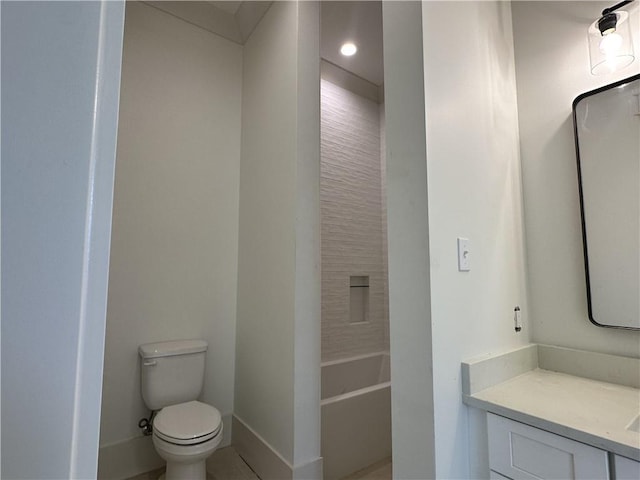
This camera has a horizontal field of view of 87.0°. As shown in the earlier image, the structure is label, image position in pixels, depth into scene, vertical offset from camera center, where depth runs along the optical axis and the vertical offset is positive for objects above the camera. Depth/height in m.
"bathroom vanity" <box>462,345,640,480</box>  0.89 -0.43
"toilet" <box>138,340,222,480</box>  1.59 -0.77
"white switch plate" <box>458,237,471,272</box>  1.17 +0.05
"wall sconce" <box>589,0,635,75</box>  1.29 +0.89
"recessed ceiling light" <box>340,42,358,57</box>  2.66 +1.76
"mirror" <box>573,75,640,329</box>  1.26 +0.28
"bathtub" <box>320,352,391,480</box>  1.98 -1.00
